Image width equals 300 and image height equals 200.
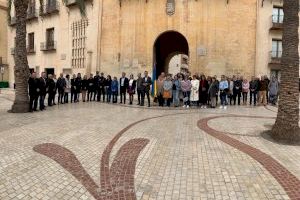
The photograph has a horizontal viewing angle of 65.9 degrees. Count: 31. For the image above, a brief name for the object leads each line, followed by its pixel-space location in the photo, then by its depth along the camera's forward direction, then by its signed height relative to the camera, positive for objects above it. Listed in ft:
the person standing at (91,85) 44.41 +0.56
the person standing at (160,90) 40.86 -0.19
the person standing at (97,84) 44.47 +0.68
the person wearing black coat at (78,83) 43.00 +0.89
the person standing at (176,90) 40.33 -0.15
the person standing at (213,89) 39.09 +0.11
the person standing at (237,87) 41.45 +0.46
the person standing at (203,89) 39.75 +0.09
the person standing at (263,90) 42.16 +0.08
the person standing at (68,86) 42.04 +0.29
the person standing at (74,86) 42.81 +0.31
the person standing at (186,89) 39.75 +0.05
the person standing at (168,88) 40.02 +0.19
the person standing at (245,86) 42.61 +0.77
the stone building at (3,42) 88.42 +17.05
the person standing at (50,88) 38.05 -0.11
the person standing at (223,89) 40.10 +0.16
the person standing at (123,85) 43.00 +0.63
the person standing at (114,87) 43.66 +0.24
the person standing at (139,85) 40.61 +0.64
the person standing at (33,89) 34.09 -0.36
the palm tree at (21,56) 33.76 +4.53
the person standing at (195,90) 39.67 -0.10
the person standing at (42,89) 35.21 -0.27
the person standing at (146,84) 40.49 +0.83
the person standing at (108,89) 44.24 -0.15
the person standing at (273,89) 43.42 +0.30
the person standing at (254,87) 42.30 +0.60
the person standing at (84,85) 44.04 +0.54
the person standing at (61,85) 40.95 +0.44
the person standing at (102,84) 44.12 +0.79
